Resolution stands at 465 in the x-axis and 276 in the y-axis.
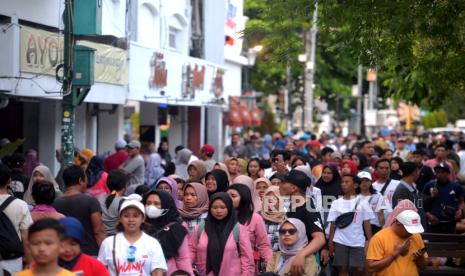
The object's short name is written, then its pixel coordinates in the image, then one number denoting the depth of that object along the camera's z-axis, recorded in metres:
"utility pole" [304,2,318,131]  44.70
